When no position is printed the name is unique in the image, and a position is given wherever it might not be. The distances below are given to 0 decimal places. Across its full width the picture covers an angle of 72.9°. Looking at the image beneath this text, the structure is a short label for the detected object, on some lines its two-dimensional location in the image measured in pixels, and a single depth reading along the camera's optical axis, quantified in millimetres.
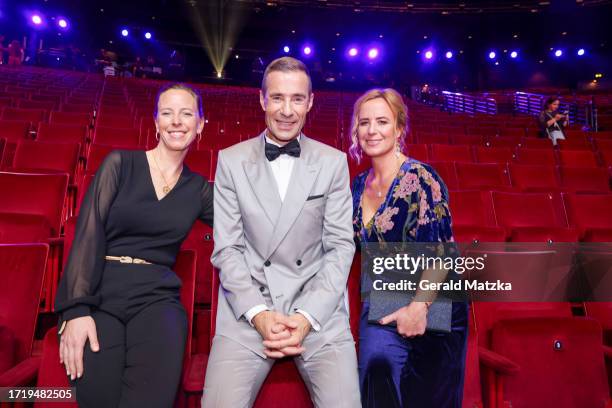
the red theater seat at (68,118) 3820
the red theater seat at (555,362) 1193
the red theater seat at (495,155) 3709
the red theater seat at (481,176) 2975
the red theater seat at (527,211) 2305
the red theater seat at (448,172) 2938
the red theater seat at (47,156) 2547
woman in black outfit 978
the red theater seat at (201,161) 2600
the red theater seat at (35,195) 1909
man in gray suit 1059
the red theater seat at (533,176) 3061
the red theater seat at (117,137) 3230
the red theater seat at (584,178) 3037
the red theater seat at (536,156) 3643
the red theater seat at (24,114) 3695
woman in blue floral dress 1110
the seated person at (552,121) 4652
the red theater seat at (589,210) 2355
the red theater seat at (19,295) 1153
